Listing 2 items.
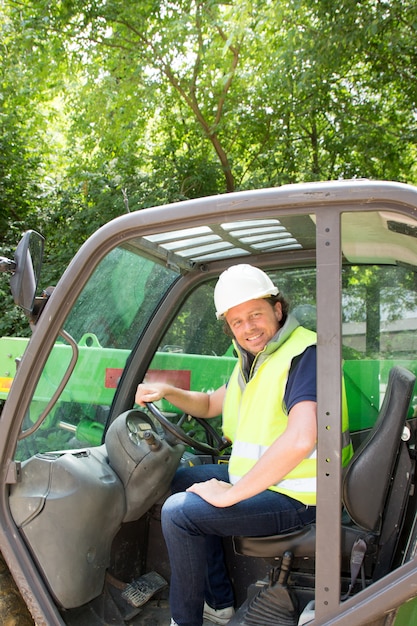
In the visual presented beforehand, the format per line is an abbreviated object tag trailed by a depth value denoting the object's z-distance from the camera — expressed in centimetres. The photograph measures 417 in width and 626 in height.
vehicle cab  191
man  212
